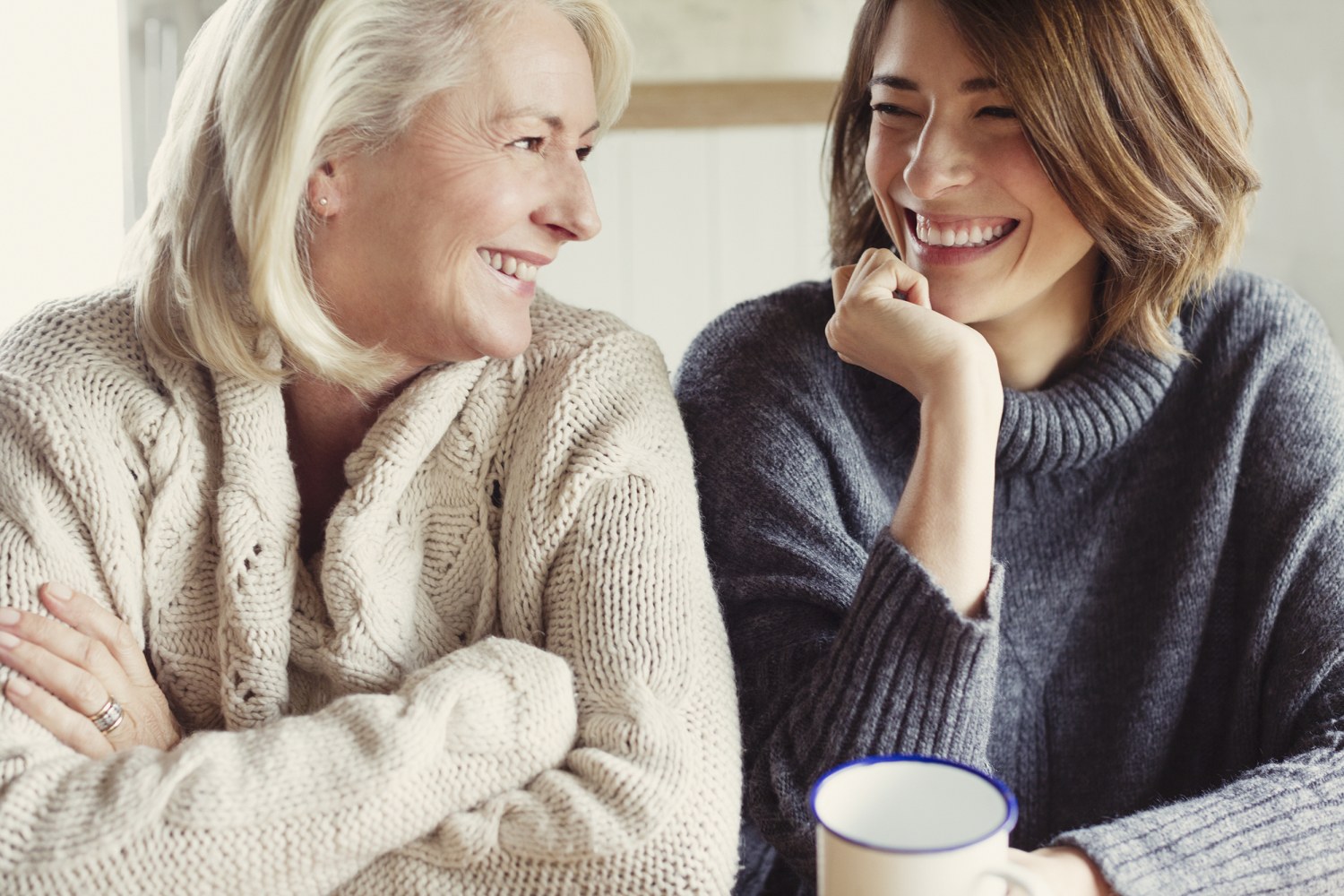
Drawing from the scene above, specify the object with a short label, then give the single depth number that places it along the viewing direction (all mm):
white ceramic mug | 776
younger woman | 1214
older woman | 1060
